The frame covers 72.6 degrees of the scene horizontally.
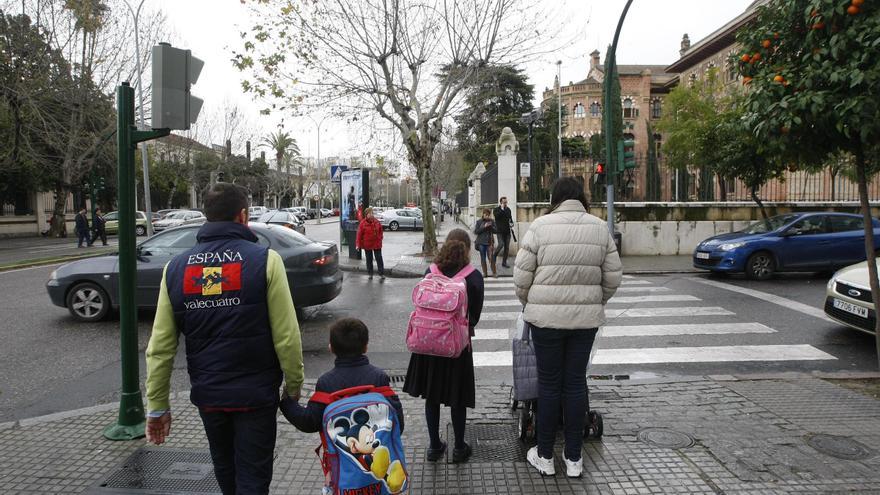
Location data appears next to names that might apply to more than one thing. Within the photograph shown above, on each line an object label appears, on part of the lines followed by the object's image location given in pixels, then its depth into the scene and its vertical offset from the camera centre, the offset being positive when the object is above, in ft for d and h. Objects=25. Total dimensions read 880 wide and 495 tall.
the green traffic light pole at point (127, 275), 13.84 -1.22
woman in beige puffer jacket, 11.63 -1.59
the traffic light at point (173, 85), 14.43 +3.33
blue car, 40.78 -2.45
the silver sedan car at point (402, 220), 126.93 -0.31
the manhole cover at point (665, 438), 13.46 -5.13
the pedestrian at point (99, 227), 83.51 -0.61
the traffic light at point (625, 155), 45.14 +4.58
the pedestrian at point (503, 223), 48.37 -0.45
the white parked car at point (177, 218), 107.61 +0.65
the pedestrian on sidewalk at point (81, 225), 77.15 -0.27
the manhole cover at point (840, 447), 12.78 -5.13
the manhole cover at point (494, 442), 12.98 -5.14
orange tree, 15.06 +3.64
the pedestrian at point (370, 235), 45.42 -1.21
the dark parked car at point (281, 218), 76.78 +0.29
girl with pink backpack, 12.30 -3.21
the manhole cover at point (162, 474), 11.61 -5.13
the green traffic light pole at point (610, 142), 44.91 +5.62
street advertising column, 61.52 +2.11
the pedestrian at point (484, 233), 44.14 -1.13
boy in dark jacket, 8.73 -2.31
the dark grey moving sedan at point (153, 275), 27.45 -2.45
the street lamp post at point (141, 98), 73.33 +17.38
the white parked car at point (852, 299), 22.44 -3.34
